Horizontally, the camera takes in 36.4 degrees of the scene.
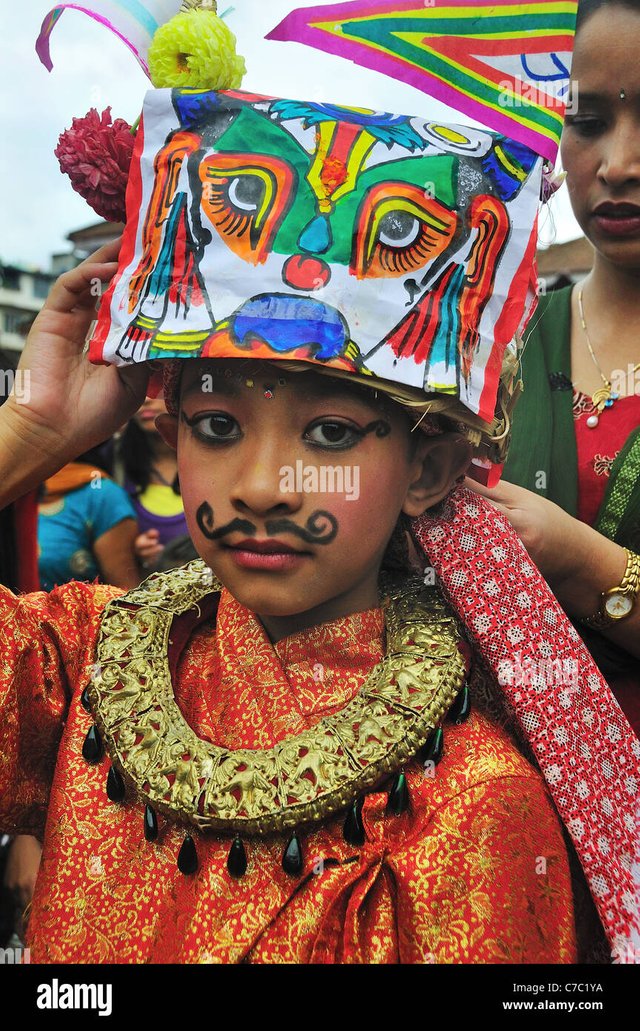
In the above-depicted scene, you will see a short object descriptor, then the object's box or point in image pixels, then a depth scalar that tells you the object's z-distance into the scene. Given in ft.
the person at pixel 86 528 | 13.05
